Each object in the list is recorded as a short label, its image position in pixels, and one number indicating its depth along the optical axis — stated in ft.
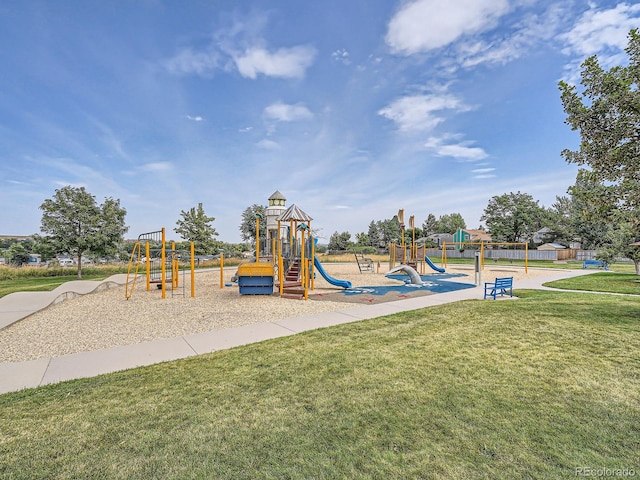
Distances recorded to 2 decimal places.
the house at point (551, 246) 142.10
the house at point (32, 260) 104.35
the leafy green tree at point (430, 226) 231.30
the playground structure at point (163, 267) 37.88
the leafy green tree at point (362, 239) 200.85
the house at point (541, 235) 163.33
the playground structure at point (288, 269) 38.65
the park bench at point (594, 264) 76.78
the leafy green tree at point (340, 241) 193.47
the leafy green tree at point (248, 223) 146.02
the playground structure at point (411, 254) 69.26
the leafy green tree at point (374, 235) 203.92
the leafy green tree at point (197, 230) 97.30
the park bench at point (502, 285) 35.61
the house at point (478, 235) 218.24
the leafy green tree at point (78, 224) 62.85
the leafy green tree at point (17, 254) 91.20
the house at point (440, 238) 193.82
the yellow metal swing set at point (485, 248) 145.82
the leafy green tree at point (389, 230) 200.36
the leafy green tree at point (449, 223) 219.00
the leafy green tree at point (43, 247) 61.67
